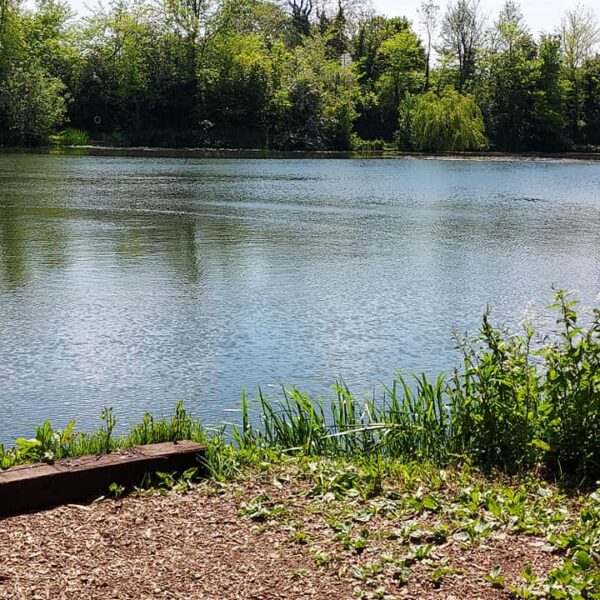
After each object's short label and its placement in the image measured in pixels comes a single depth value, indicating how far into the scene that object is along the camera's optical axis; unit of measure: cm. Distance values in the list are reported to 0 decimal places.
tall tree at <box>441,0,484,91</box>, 5588
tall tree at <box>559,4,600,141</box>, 5591
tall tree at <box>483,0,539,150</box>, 5300
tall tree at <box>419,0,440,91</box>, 5703
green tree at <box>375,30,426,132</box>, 5397
